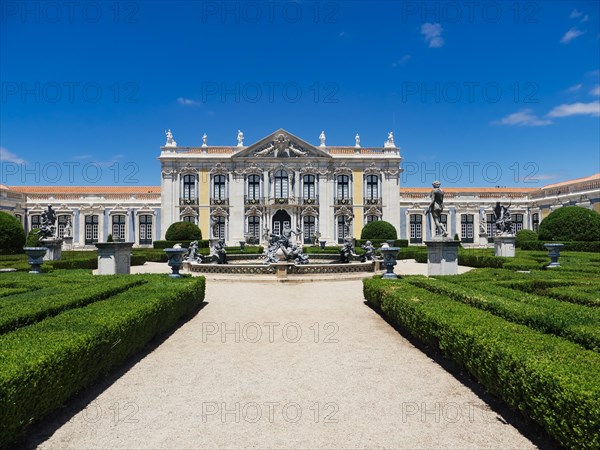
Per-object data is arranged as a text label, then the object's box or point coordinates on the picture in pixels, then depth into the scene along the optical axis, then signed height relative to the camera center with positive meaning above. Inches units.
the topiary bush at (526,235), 1053.2 +3.6
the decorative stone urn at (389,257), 404.2 -18.0
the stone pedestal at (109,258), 455.5 -14.8
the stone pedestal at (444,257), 445.1 -20.8
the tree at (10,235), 841.5 +24.7
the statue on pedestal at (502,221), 697.0 +27.4
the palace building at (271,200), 1450.5 +148.7
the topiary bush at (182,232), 1204.5 +33.1
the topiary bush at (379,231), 1258.6 +25.5
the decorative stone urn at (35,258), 437.6 -12.7
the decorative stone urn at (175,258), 390.6 -14.3
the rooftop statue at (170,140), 1473.9 +375.2
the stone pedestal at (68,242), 1182.3 +10.4
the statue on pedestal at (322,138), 1494.8 +375.4
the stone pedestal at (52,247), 714.2 -2.3
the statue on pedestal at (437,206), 451.5 +35.5
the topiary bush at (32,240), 855.8 +13.3
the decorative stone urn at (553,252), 458.0 -18.4
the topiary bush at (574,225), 855.7 +21.1
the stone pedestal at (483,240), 1375.2 -9.9
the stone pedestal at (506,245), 672.4 -13.9
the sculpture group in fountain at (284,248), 577.6 -11.9
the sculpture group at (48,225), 732.0 +38.0
